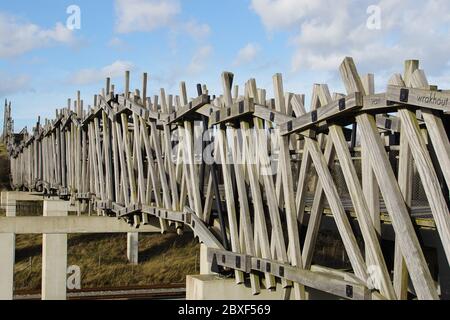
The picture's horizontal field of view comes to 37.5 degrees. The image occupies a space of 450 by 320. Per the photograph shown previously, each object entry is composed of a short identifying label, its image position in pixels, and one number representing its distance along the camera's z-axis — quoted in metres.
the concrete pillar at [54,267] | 28.14
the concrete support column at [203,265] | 18.30
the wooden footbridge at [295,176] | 7.52
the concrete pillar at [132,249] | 42.81
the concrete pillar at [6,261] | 25.64
